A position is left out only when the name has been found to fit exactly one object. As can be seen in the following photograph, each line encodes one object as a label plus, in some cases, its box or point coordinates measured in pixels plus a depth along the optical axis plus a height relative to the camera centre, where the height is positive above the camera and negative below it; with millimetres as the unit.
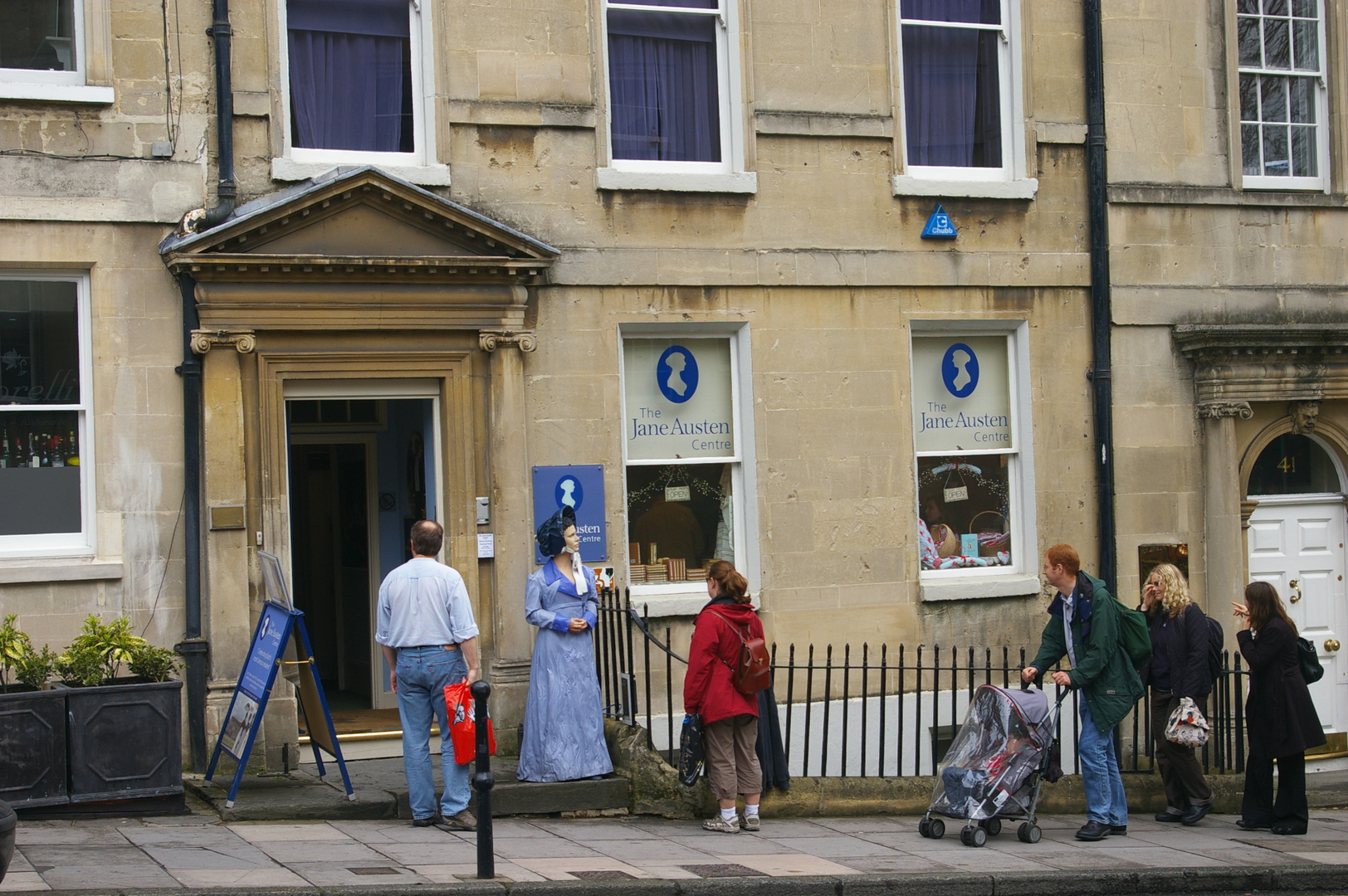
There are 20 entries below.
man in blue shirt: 8664 -932
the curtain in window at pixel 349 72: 11031 +3248
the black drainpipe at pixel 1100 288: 12711 +1636
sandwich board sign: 8883 -1144
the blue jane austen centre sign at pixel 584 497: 11234 -53
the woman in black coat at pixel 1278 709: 9758 -1615
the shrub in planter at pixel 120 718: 8547 -1278
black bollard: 7086 -1457
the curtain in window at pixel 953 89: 12648 +3419
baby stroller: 8891 -1779
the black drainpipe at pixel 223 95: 10430 +2905
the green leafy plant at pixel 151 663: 8859 -979
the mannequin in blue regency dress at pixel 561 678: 9398 -1216
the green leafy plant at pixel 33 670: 8734 -982
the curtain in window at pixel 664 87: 11859 +3288
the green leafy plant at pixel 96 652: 8727 -893
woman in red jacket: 8844 -1288
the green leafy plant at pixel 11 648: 8734 -853
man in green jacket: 9242 -1222
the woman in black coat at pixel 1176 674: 10055 -1398
